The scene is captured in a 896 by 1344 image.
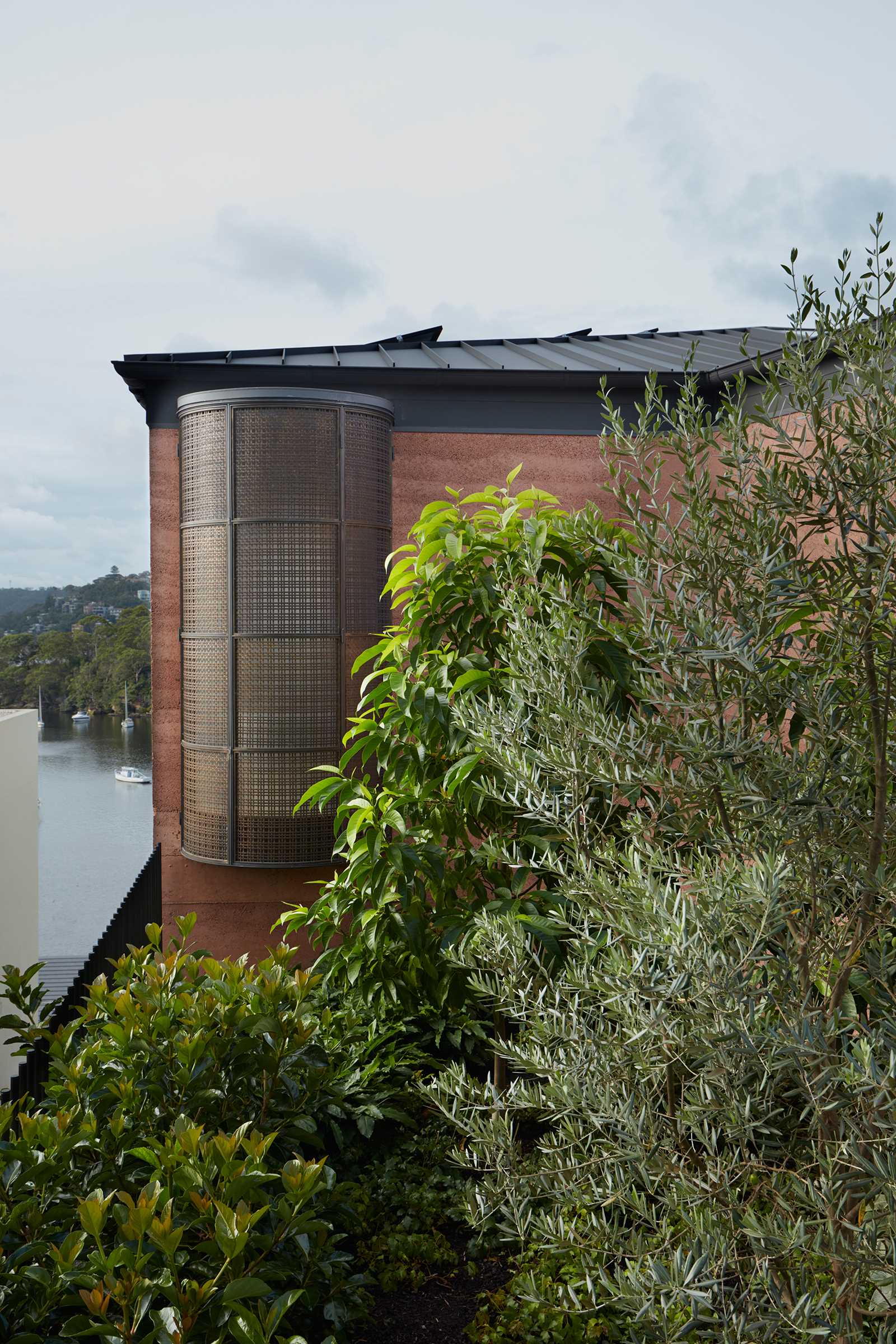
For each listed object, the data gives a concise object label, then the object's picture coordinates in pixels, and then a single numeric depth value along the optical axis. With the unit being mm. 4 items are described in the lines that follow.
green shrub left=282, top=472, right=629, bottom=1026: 2930
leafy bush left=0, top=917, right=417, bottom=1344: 1477
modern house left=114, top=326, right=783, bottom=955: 4750
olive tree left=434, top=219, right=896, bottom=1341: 1355
